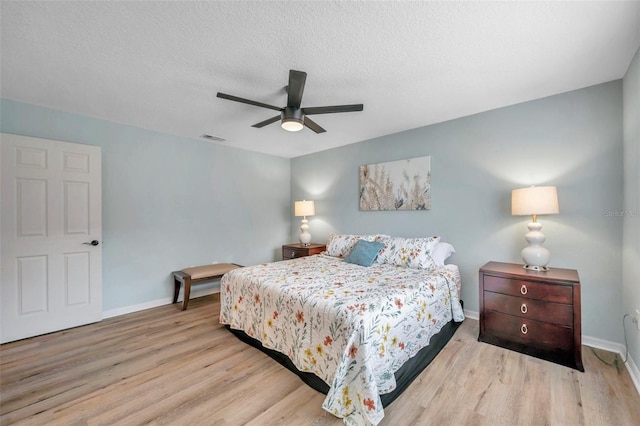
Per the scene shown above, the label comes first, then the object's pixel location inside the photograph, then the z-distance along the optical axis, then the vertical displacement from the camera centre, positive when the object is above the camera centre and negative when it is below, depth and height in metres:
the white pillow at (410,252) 2.88 -0.46
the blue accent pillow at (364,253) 3.06 -0.48
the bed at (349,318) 1.57 -0.81
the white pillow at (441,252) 2.94 -0.46
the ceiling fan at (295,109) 1.99 +0.89
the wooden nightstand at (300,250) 4.25 -0.62
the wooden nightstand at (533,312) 2.09 -0.86
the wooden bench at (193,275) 3.42 -0.84
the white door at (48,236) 2.61 -0.24
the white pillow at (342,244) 3.53 -0.43
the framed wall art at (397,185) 3.45 +0.39
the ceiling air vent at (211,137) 3.83 +1.14
